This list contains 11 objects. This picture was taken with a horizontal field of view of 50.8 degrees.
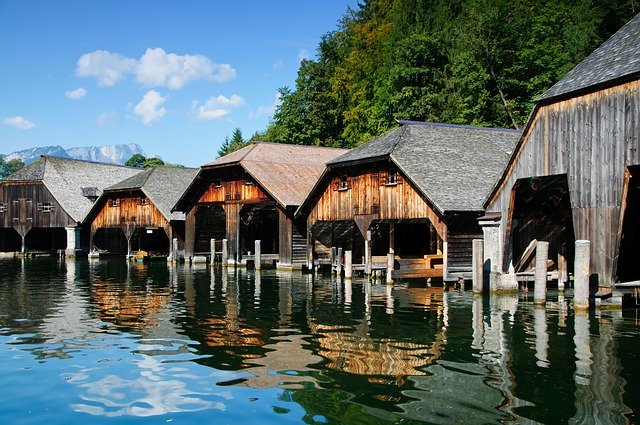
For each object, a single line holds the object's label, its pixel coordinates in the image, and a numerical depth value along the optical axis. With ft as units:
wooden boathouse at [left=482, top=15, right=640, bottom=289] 63.10
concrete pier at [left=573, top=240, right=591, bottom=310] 61.41
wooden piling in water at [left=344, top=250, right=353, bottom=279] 105.29
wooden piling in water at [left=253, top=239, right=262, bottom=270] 129.49
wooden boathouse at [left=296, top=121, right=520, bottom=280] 96.78
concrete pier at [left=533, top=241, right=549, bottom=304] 68.28
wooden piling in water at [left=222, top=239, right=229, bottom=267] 141.79
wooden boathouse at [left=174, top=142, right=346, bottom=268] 132.36
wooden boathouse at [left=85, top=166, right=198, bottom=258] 166.03
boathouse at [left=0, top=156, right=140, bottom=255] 194.90
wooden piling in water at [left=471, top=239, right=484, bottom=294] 78.69
